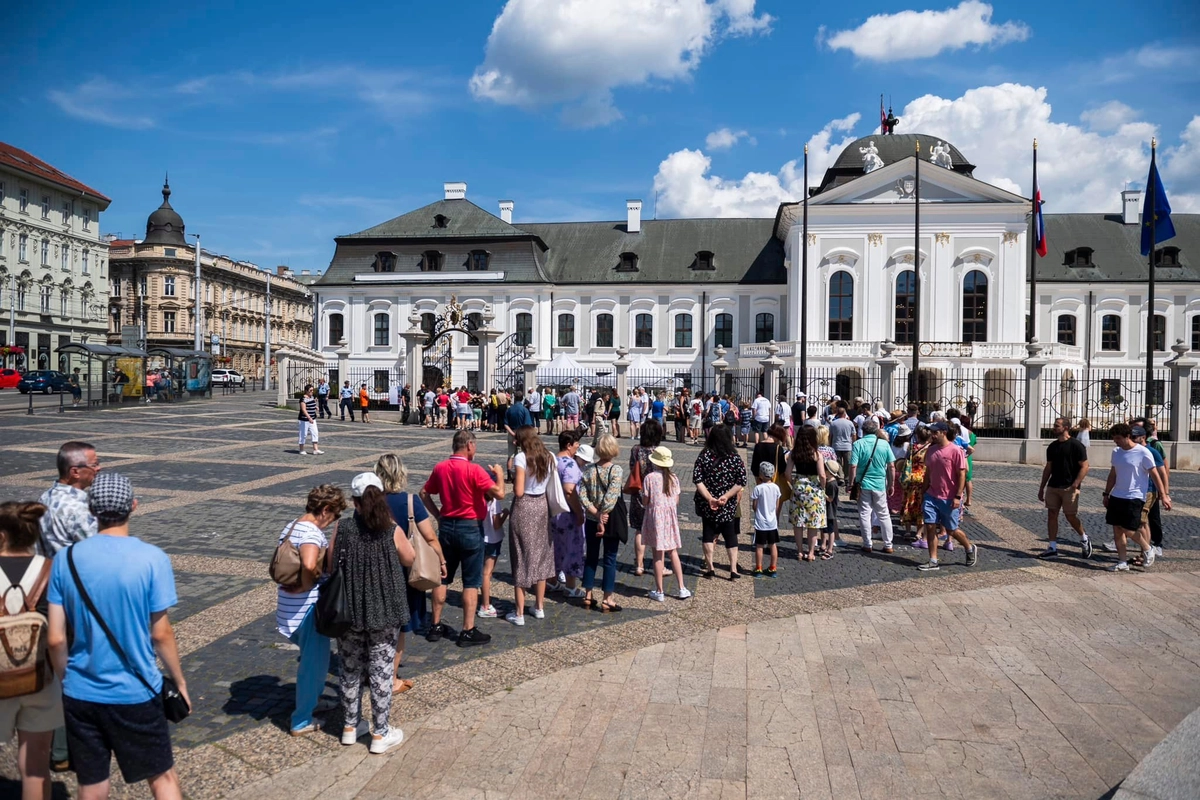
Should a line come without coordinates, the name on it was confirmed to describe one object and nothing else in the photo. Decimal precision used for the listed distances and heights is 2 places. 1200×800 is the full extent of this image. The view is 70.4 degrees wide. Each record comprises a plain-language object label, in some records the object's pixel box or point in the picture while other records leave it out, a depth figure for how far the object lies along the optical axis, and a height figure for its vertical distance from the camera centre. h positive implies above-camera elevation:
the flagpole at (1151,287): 20.09 +2.48
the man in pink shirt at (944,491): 9.13 -1.16
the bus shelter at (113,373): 31.45 +0.21
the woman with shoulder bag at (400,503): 5.36 -0.78
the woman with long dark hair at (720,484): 8.33 -1.01
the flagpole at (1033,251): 26.35 +4.19
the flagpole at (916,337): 23.69 +1.48
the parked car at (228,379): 57.19 -0.01
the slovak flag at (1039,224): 27.86 +5.35
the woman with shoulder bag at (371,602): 4.62 -1.21
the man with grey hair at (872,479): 9.95 -1.13
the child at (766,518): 8.74 -1.39
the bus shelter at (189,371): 37.78 +0.36
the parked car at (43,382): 43.78 -0.23
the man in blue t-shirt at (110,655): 3.50 -1.15
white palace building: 39.25 +5.12
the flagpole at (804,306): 27.16 +2.58
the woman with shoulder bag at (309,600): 4.60 -1.24
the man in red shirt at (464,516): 6.54 -1.05
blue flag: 21.12 +4.41
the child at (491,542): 7.01 -1.35
